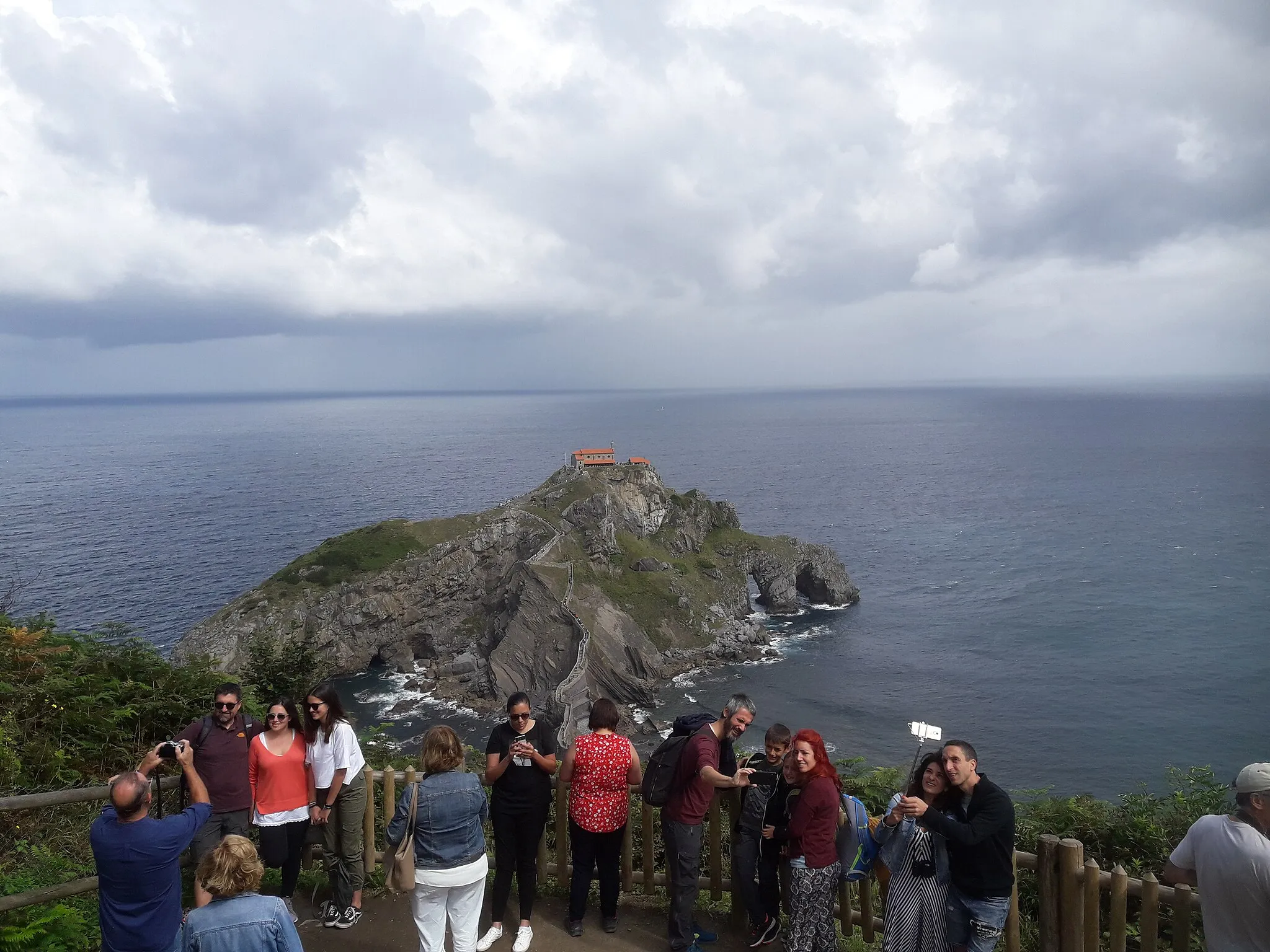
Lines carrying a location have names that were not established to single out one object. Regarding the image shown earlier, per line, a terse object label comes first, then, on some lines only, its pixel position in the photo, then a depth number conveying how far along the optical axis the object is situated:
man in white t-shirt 4.89
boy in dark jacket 6.67
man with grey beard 6.83
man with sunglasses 6.77
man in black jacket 5.75
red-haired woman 6.44
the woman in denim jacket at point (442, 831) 6.22
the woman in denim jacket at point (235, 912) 4.40
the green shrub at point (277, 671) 17.17
